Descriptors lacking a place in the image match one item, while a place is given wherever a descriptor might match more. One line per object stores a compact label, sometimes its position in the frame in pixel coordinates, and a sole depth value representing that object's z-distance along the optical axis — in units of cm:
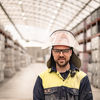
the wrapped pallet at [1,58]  934
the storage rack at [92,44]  856
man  178
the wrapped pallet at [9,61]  1265
